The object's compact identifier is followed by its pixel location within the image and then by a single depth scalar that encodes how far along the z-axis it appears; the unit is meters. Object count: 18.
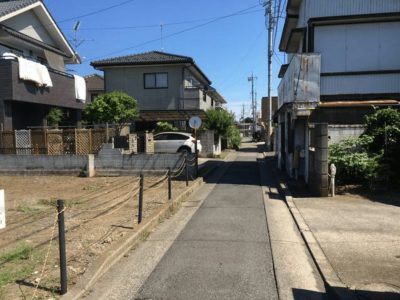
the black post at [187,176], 14.40
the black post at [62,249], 4.91
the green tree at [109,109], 24.36
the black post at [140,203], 8.46
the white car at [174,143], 24.34
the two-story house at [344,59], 14.40
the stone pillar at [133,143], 19.78
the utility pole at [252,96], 79.55
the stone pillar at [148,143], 21.78
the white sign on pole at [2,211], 4.45
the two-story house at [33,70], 18.03
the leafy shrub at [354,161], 12.10
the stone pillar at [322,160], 11.70
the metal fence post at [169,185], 11.44
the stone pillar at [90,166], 17.66
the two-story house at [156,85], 30.45
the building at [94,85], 41.16
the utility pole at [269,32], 32.78
